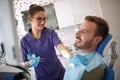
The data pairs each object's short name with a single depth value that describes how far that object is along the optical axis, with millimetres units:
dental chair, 971
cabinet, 2176
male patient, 1003
